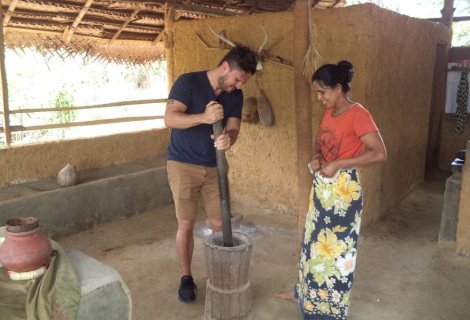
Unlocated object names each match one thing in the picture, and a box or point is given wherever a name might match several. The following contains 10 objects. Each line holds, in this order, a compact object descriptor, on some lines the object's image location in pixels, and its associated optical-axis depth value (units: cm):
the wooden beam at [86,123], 427
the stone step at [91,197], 375
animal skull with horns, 401
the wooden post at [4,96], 384
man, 246
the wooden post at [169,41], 505
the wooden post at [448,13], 641
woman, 215
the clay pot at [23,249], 177
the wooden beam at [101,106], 447
